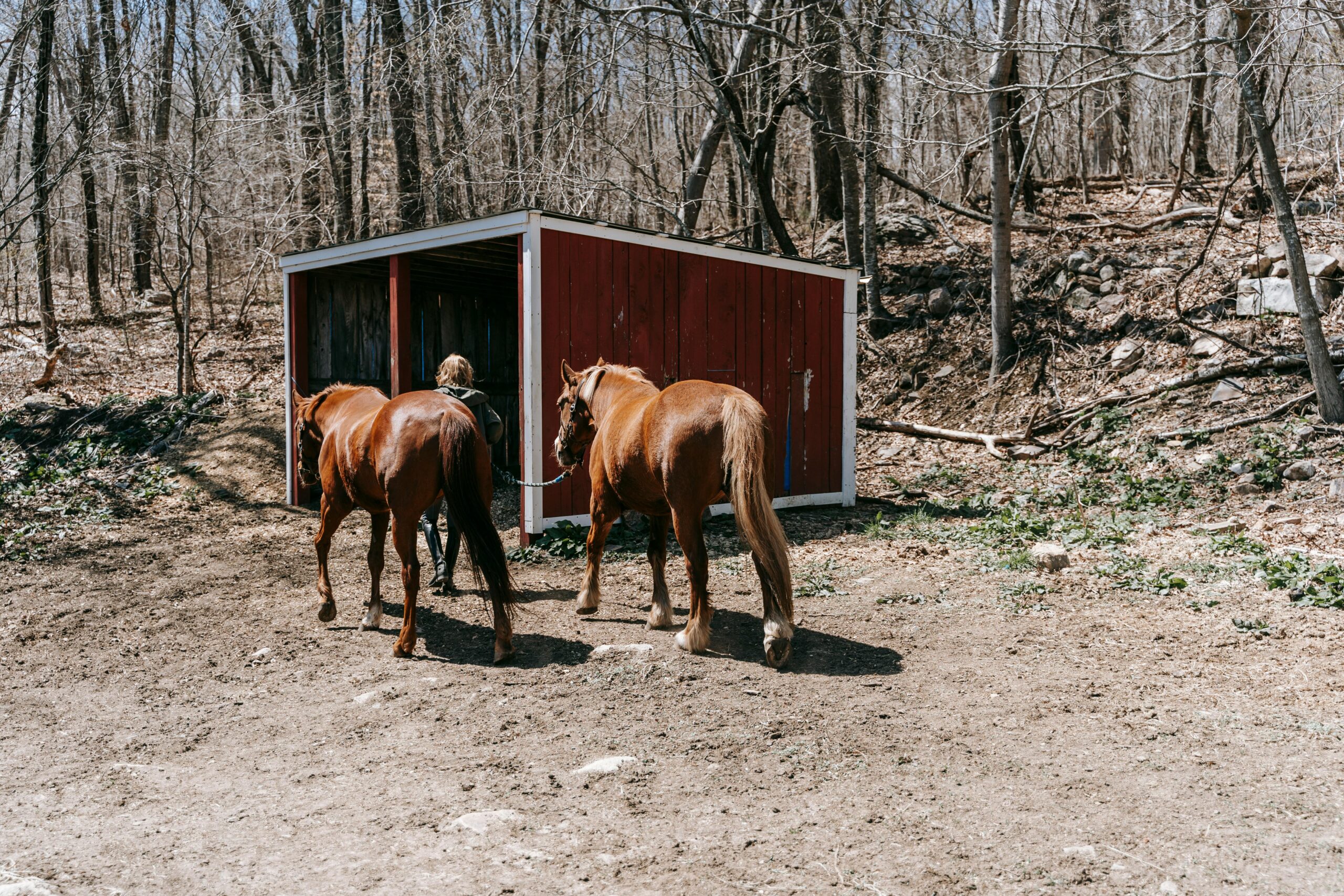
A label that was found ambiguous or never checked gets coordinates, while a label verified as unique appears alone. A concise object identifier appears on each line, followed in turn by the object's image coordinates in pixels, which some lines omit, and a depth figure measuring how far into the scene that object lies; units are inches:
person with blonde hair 268.2
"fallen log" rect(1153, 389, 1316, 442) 402.3
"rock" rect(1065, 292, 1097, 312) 548.1
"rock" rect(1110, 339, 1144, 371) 498.3
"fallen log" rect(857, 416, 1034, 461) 476.1
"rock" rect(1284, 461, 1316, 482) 349.1
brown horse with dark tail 204.4
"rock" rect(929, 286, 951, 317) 602.9
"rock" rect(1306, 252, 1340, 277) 452.1
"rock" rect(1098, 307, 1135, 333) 522.3
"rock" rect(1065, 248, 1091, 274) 573.3
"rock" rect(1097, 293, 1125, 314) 535.8
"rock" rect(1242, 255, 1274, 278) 483.5
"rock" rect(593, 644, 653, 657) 206.7
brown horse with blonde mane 191.8
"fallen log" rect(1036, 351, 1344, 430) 429.4
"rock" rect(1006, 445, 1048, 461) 461.1
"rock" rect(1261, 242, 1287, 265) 480.1
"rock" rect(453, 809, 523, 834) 126.5
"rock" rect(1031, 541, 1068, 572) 272.7
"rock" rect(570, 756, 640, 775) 145.6
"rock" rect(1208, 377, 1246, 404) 430.9
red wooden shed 331.9
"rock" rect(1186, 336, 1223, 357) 469.6
